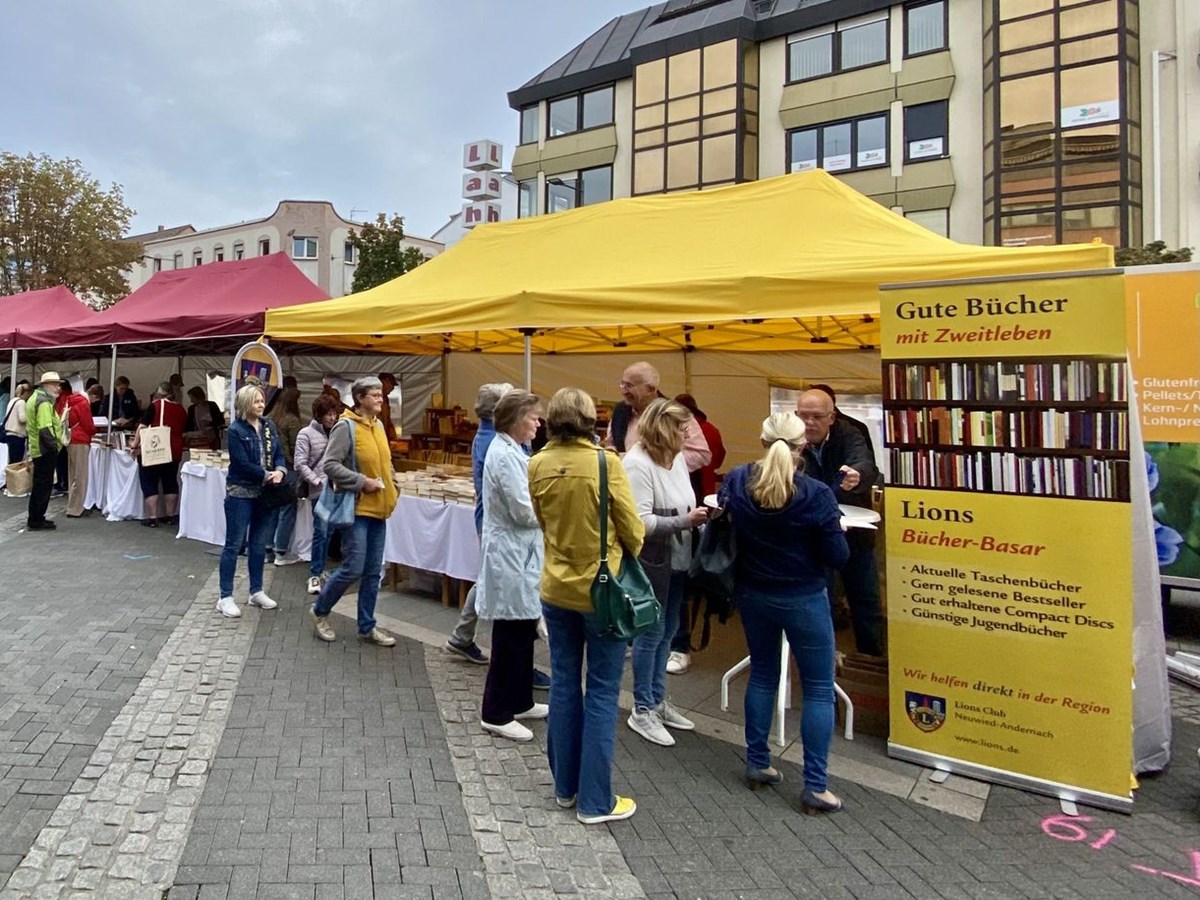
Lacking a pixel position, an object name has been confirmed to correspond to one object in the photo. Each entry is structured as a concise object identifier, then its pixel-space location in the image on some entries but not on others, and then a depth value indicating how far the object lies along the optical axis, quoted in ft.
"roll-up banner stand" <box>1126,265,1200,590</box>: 17.69
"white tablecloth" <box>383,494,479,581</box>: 18.79
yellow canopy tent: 14.66
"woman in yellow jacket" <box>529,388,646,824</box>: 9.33
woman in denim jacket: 17.81
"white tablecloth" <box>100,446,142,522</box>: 31.42
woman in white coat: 11.70
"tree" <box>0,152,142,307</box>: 79.61
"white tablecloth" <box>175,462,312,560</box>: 26.50
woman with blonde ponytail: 9.69
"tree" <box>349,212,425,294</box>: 75.66
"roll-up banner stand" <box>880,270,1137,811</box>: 10.21
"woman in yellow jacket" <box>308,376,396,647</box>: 15.70
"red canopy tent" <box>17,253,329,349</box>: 28.04
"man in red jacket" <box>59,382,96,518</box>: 32.81
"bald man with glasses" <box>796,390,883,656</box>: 13.60
